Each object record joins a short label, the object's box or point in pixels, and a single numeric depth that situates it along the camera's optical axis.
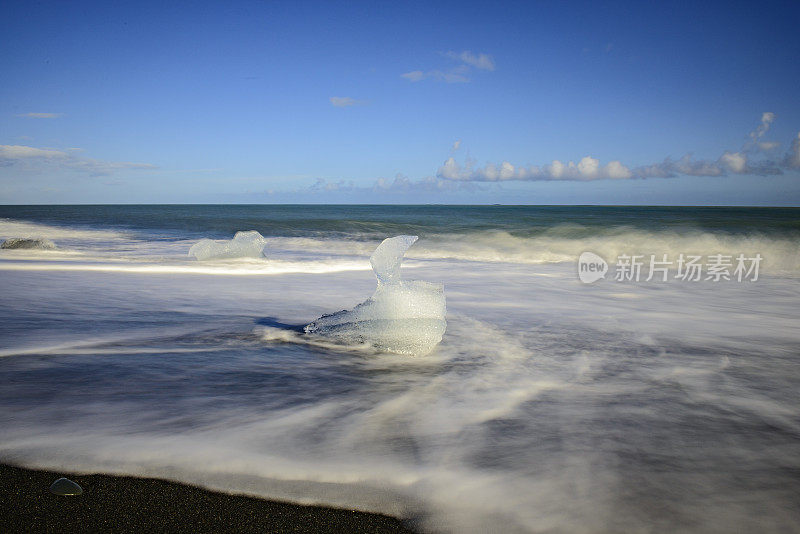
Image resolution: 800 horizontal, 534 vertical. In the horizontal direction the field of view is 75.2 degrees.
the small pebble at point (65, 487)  1.40
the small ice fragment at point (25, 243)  9.18
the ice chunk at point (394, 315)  2.90
